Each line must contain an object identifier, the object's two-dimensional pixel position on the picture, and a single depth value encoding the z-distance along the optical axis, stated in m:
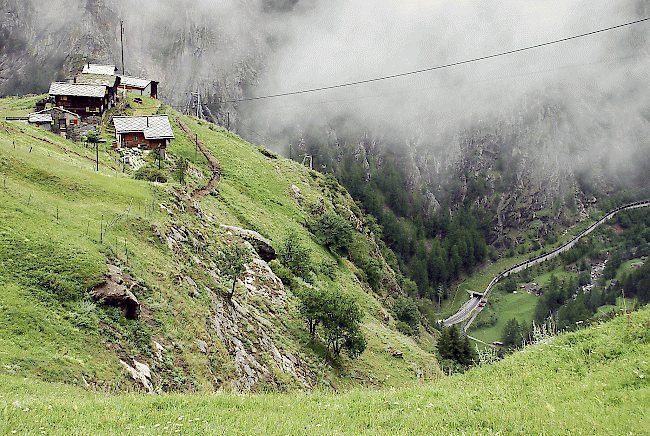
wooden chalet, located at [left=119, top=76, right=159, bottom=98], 109.93
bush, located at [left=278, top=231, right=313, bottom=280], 57.75
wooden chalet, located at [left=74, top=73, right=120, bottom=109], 90.18
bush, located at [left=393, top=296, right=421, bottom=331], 89.62
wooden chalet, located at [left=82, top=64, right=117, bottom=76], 108.19
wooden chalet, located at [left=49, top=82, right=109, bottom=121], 80.38
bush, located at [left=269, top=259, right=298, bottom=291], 50.62
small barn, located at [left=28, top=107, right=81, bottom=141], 66.44
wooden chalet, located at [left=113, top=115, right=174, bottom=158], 74.19
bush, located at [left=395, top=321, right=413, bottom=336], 77.97
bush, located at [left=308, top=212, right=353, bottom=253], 84.25
